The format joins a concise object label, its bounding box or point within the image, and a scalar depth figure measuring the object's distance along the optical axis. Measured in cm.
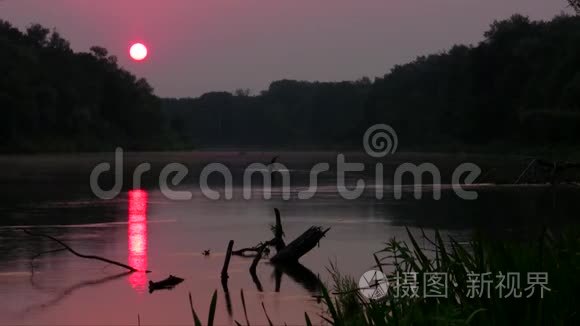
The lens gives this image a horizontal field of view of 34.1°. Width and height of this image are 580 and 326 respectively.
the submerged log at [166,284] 1770
